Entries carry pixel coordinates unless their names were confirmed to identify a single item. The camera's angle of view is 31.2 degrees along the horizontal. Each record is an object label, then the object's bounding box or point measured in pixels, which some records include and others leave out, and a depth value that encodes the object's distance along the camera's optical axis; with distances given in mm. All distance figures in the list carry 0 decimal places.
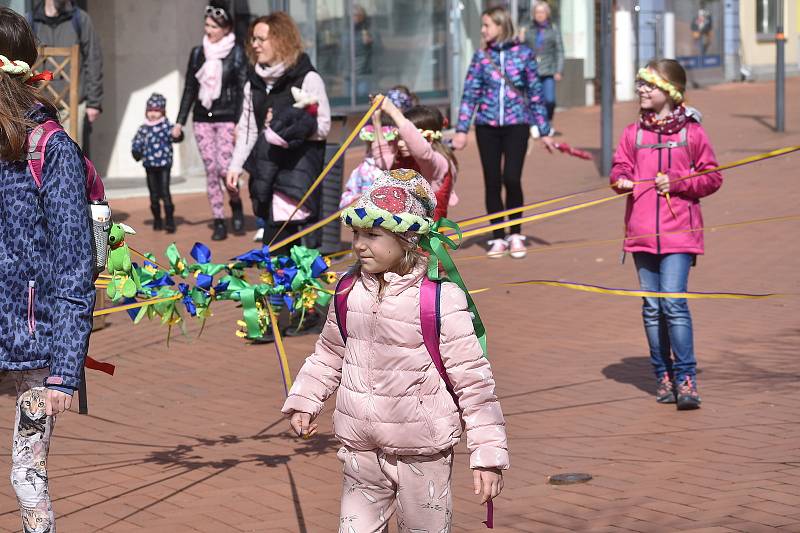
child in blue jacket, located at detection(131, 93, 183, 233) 12914
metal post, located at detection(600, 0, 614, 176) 16094
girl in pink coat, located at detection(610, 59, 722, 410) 7137
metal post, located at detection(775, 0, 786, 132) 19156
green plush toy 5535
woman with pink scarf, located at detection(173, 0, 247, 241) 12289
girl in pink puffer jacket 4137
